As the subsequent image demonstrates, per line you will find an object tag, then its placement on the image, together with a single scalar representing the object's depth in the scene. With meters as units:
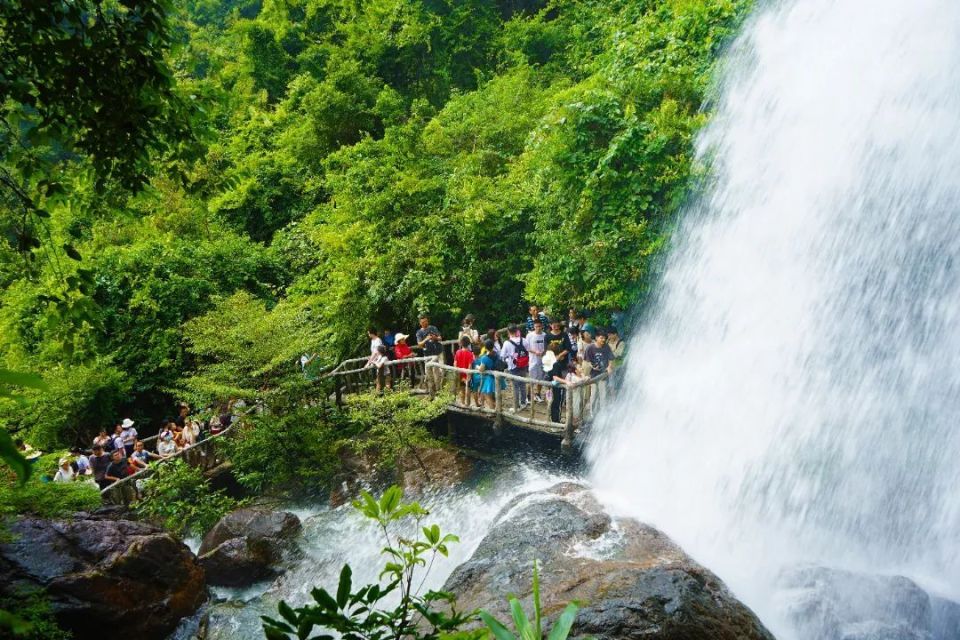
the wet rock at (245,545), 10.43
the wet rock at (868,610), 6.79
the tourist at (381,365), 14.30
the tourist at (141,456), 12.66
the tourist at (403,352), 14.80
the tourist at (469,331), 13.66
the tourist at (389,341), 16.16
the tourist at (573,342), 12.95
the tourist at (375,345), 14.75
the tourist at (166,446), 13.01
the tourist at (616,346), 12.30
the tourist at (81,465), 11.97
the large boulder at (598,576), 5.52
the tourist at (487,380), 12.89
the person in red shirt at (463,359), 13.46
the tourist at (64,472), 11.15
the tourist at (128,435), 13.51
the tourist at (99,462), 12.04
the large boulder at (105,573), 7.43
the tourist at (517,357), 13.24
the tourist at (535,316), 13.62
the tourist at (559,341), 12.52
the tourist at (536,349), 12.72
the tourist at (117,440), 12.95
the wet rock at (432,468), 12.69
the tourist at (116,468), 11.97
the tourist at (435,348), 13.95
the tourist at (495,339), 13.81
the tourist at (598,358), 12.07
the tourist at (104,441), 12.46
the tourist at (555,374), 12.16
